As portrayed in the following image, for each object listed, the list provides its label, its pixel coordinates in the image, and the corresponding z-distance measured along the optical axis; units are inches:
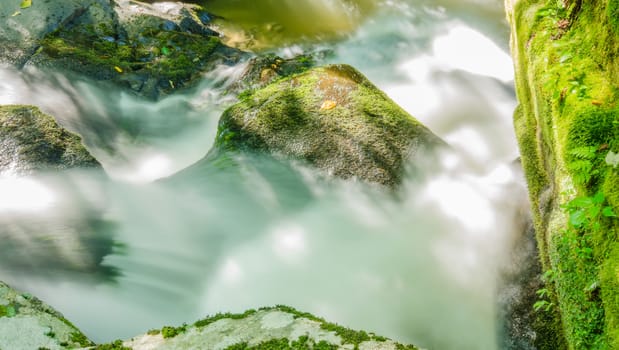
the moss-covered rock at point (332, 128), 235.0
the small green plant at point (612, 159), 108.2
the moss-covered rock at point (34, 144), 237.6
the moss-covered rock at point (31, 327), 119.9
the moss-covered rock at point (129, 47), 371.2
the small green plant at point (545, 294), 152.5
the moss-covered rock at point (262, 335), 105.6
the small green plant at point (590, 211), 106.8
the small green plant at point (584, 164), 119.2
